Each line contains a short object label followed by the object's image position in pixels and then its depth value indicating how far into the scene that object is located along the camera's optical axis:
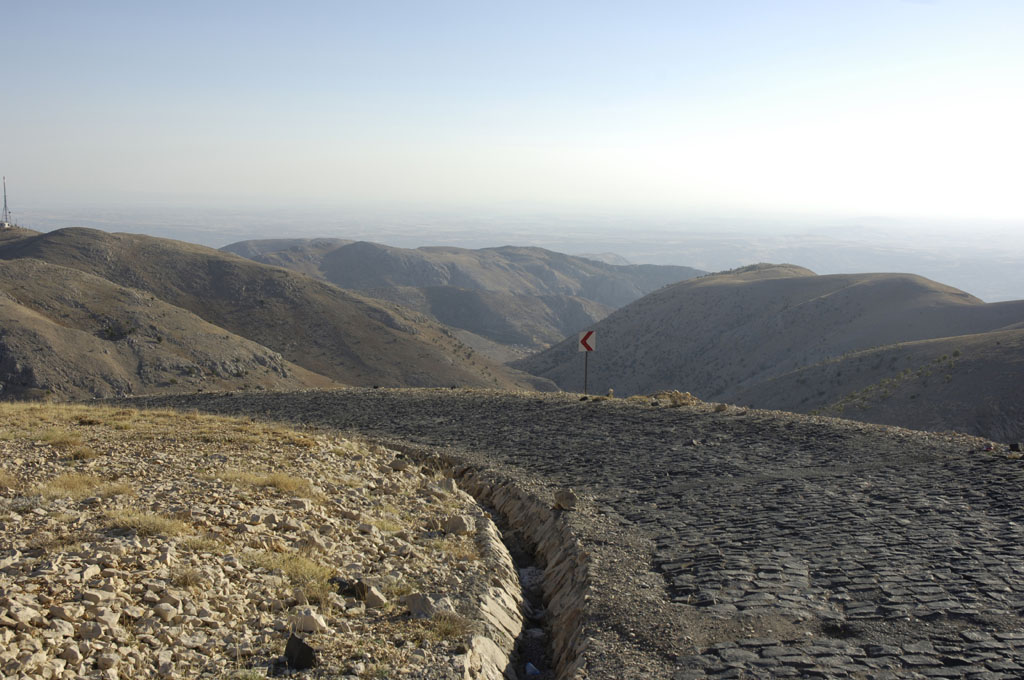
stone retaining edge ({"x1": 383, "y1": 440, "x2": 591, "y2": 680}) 7.02
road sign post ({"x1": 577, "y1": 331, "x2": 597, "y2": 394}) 21.47
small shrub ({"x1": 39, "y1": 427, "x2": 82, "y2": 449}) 11.71
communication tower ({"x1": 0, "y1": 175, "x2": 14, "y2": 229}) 70.56
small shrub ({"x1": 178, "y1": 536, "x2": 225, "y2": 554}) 7.55
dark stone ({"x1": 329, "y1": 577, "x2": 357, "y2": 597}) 7.58
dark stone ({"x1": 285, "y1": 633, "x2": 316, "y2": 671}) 5.93
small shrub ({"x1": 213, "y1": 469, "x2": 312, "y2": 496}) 10.32
